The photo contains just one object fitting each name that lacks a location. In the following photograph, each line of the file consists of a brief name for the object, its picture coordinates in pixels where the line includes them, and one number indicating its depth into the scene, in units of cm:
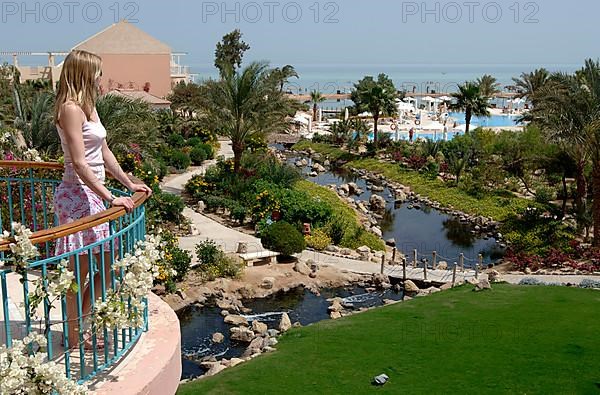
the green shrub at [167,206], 1928
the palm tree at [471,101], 3781
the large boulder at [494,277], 1562
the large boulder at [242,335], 1321
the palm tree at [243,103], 2469
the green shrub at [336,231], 2091
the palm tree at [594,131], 1914
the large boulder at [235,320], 1418
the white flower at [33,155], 671
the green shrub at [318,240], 1967
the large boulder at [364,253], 1948
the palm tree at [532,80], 4056
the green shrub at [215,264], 1636
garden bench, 1736
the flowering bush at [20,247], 334
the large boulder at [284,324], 1349
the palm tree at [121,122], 1756
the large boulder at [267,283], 1641
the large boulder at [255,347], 1204
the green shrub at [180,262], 1539
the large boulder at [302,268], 1733
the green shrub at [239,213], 2147
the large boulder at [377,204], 2825
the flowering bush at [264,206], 2112
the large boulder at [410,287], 1677
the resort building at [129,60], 4844
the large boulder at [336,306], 1521
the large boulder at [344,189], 3062
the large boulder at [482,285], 1432
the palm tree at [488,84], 4456
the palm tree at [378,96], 3869
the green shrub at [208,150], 3378
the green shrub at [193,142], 3444
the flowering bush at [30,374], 318
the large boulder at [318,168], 3766
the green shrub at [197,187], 2456
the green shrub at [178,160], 3047
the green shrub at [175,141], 3422
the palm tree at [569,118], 1938
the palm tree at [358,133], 4148
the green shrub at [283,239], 1761
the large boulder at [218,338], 1323
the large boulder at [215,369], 1104
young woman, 412
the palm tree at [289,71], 3898
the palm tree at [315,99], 5747
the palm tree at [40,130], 1505
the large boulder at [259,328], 1363
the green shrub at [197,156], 3228
